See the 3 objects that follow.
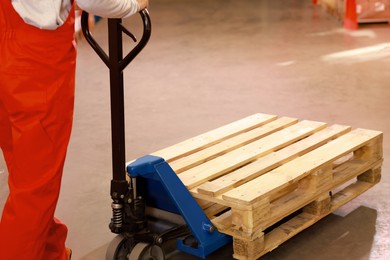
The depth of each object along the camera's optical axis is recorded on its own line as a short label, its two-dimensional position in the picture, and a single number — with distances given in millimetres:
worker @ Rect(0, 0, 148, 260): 2951
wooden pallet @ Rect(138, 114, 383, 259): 3525
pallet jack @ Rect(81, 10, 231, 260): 3451
